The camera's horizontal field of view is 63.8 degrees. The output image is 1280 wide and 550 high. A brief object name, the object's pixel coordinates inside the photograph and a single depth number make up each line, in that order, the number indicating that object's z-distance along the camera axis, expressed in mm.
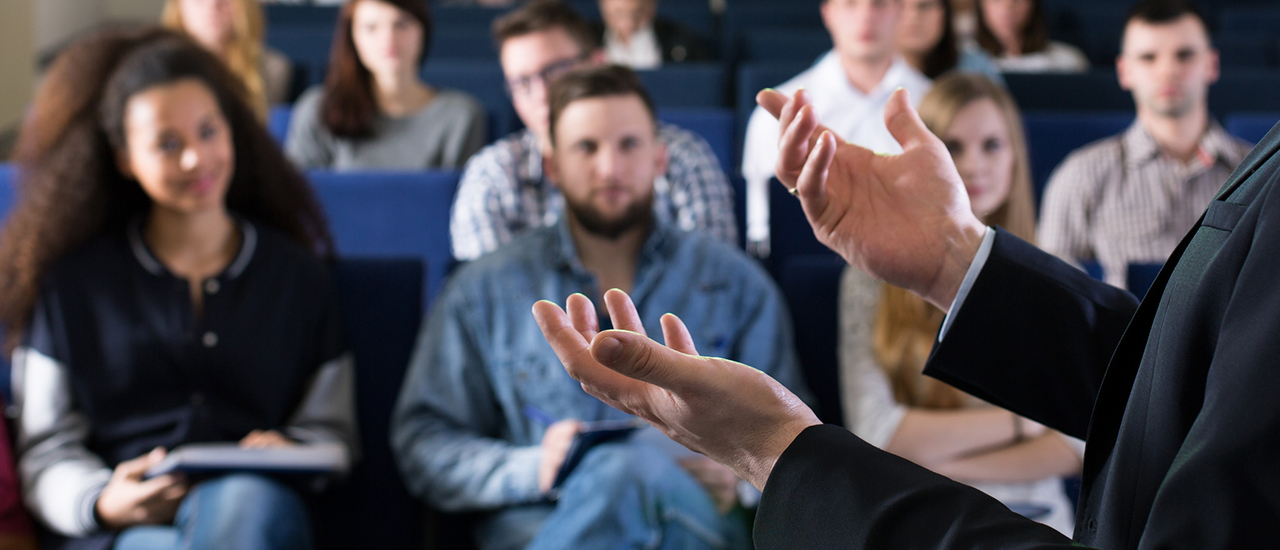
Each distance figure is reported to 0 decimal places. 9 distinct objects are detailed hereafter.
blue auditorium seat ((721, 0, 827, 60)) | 3574
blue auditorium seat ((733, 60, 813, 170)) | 2596
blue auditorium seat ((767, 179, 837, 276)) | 1813
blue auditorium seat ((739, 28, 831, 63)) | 3170
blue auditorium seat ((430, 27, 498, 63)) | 3334
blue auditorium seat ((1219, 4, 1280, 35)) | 3934
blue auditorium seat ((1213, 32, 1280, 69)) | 3334
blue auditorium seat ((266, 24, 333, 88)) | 3250
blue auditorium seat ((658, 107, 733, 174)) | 2375
